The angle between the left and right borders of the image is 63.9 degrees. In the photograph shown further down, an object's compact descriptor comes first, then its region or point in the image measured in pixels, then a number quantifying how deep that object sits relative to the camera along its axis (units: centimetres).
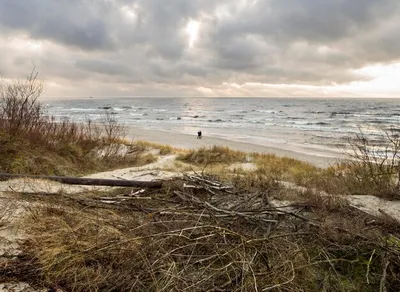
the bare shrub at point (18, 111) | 1120
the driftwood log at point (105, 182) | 741
